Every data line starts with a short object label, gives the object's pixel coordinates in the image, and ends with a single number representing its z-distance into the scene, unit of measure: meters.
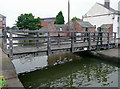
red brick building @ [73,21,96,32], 31.71
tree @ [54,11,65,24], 46.79
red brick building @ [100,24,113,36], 29.71
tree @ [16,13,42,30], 41.78
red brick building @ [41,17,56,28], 68.38
